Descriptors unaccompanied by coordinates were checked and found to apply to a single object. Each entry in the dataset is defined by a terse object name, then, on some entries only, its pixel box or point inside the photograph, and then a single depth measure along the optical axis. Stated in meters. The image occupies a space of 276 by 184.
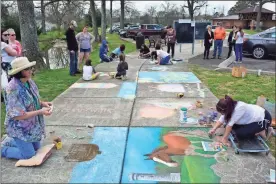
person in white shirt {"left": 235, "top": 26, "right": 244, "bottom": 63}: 11.47
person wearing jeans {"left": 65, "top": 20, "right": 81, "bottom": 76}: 8.86
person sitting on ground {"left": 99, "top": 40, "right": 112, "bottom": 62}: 12.31
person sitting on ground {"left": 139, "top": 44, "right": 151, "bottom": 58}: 13.75
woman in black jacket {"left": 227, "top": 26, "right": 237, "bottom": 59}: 12.81
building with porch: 55.88
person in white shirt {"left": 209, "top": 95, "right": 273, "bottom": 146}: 4.14
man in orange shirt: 12.57
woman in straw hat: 3.50
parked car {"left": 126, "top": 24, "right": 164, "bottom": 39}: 27.61
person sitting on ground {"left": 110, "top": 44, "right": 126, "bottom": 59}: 12.82
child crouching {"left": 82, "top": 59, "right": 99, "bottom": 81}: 8.60
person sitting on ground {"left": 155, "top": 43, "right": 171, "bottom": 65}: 11.51
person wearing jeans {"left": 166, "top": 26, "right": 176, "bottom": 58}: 13.22
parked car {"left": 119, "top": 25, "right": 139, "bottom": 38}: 29.81
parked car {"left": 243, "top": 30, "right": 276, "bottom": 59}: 12.58
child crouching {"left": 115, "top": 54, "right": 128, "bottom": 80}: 8.70
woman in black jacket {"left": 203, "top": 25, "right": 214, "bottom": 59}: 12.66
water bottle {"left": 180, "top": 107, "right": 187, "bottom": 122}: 5.23
